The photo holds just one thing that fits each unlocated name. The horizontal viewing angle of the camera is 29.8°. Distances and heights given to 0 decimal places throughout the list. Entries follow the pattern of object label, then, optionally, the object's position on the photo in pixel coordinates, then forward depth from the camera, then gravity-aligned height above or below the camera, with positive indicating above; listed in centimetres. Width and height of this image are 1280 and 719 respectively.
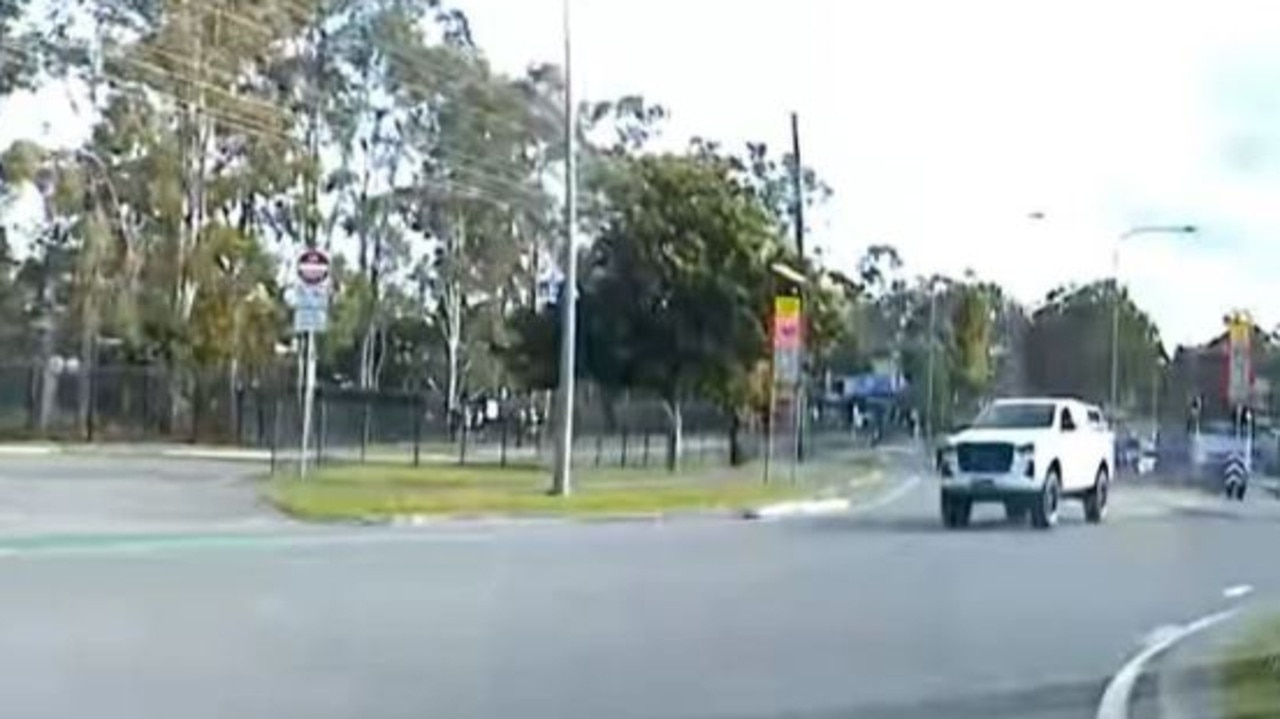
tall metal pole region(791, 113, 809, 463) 6206 +382
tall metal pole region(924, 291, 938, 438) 8950 +235
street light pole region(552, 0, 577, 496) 3925 +189
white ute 3688 -12
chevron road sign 5522 -43
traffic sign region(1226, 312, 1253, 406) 5631 +250
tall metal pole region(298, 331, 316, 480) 3869 +94
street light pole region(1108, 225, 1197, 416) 7112 +328
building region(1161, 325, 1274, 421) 8388 +278
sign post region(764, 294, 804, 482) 4956 +227
